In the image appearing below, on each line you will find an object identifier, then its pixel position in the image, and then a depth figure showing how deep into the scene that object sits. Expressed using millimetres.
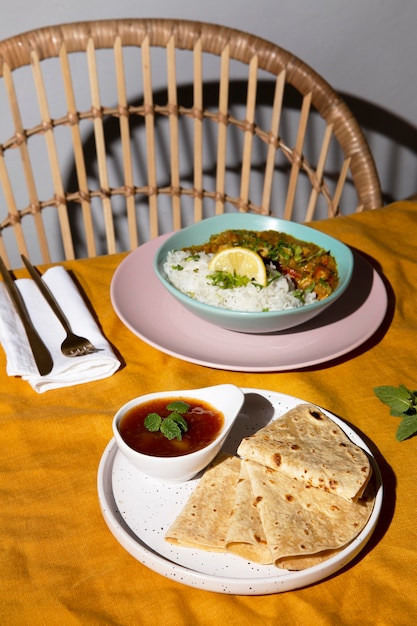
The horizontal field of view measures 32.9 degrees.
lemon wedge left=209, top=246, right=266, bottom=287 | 1437
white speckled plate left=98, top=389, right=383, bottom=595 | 881
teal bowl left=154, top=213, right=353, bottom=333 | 1323
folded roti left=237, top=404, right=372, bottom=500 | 947
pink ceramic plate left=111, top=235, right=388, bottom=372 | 1340
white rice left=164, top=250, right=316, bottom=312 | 1419
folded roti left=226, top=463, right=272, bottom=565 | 904
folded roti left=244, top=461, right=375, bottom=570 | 883
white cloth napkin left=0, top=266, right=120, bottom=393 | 1292
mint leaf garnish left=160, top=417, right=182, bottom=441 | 1044
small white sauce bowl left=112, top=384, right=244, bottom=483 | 992
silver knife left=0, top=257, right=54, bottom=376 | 1310
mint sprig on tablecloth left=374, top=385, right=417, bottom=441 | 1193
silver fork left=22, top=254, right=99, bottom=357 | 1337
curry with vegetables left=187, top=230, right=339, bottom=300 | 1504
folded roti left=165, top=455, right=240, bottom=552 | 932
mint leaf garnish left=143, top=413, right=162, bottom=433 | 1054
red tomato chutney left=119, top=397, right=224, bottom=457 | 1028
